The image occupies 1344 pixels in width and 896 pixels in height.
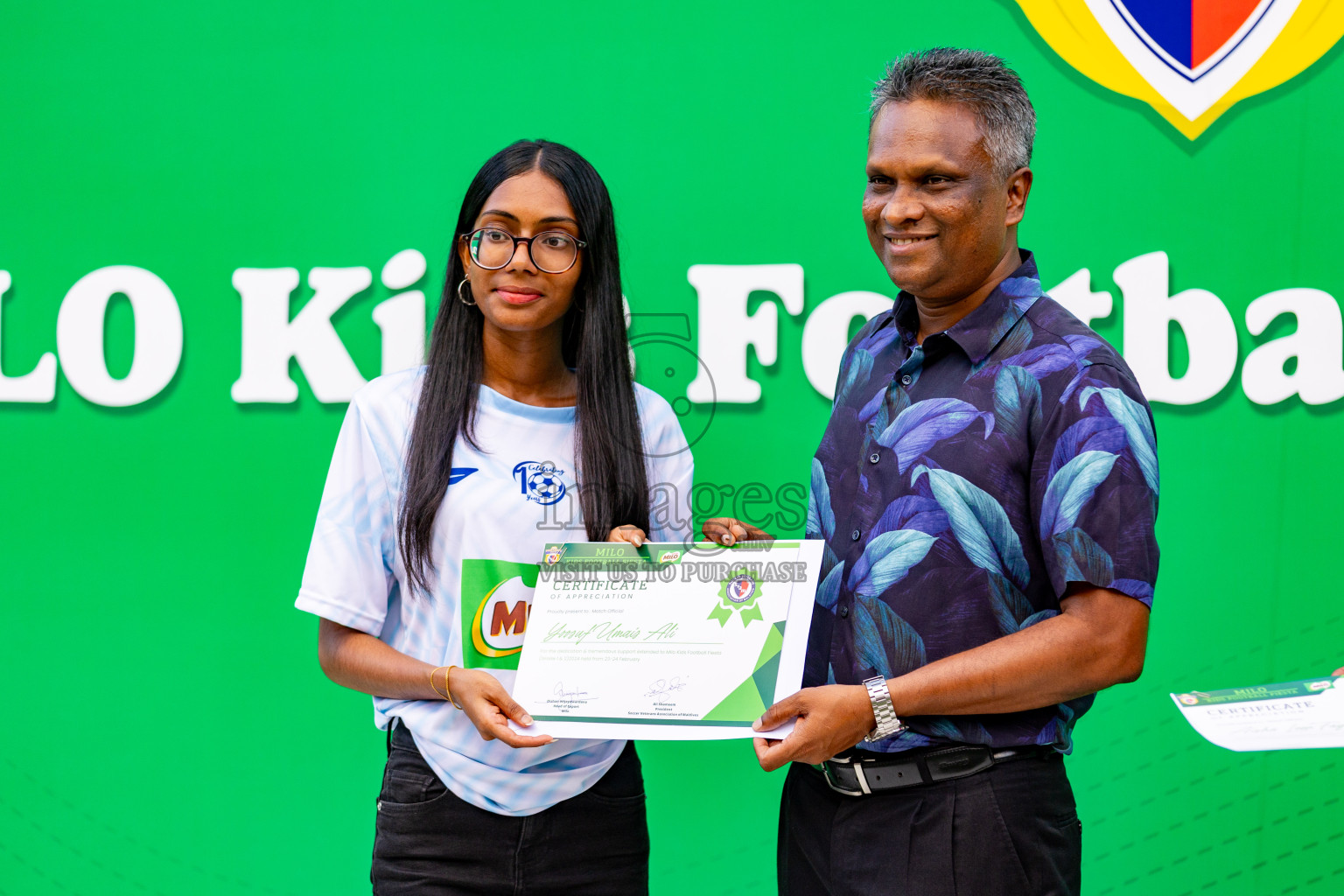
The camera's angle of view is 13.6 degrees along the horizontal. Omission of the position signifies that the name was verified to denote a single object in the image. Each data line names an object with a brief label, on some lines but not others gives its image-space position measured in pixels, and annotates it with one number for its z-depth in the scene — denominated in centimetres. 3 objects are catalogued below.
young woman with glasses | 575
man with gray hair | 554
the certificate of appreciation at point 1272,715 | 550
